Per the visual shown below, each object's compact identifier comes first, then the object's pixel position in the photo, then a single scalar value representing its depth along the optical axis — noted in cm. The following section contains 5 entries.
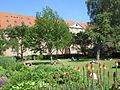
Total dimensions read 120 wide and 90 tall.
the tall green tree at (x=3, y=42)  2773
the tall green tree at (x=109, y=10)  2470
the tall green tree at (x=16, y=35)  2948
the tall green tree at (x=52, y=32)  2079
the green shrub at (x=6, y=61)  1191
